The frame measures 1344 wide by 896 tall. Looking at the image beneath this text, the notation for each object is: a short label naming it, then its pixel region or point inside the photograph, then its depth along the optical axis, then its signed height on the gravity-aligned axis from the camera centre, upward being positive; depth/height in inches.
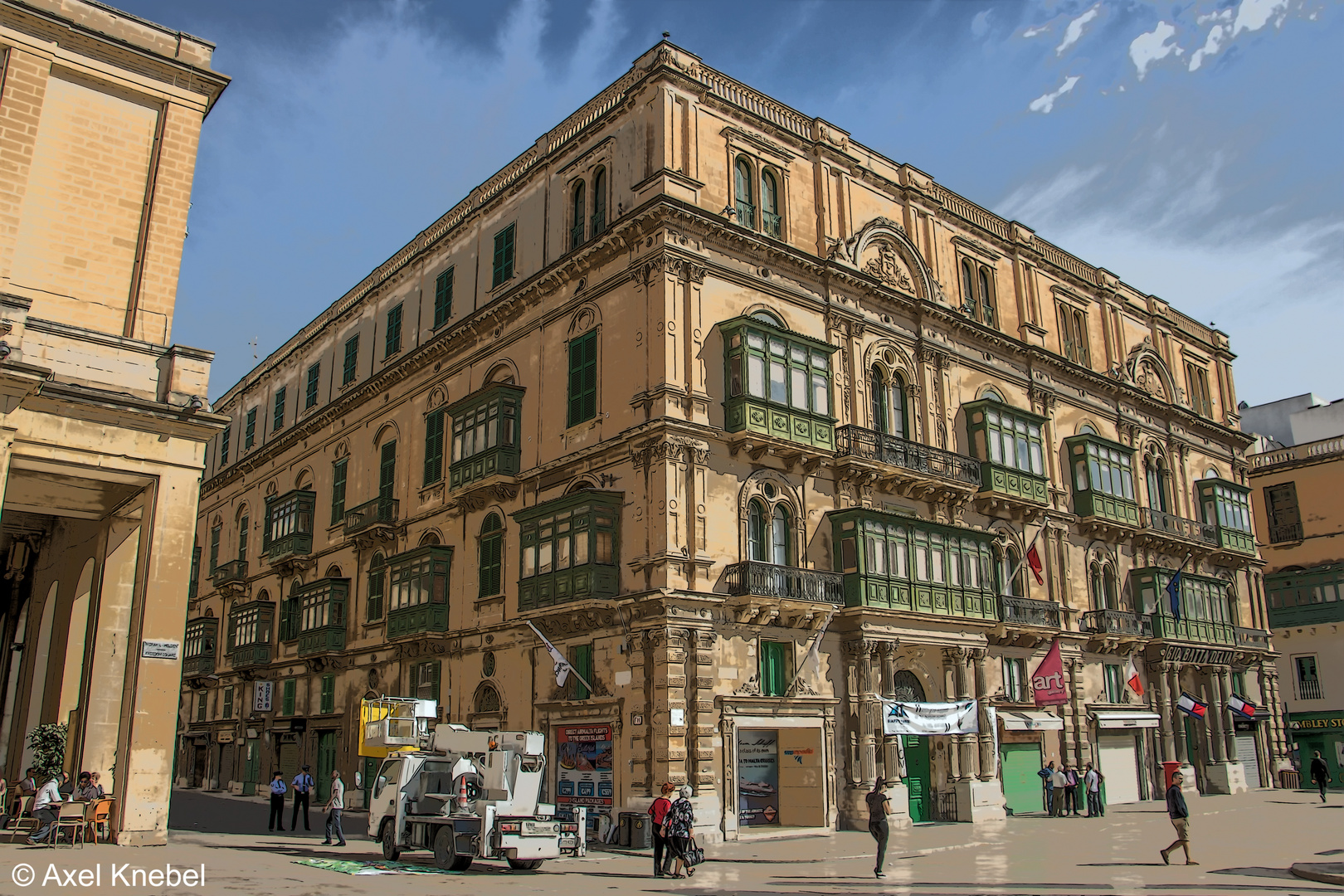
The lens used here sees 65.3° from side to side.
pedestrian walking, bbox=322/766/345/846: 922.4 -64.2
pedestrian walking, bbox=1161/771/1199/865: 753.0 -57.1
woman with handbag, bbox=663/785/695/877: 736.3 -63.2
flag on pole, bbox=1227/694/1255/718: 1625.2 +38.1
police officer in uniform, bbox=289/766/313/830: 1104.8 -52.6
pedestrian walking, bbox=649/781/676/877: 743.7 -72.3
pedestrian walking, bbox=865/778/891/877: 731.4 -56.8
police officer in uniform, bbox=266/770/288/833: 1083.9 -66.4
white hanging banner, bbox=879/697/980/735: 1107.3 +16.7
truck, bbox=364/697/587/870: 739.4 -48.8
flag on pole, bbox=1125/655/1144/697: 1441.9 +70.7
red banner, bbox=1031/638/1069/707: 1273.4 +62.2
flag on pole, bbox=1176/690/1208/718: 1545.3 +37.5
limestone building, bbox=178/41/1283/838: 1051.9 +286.7
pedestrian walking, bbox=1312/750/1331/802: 1408.7 -52.4
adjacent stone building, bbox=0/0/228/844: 732.0 +272.5
